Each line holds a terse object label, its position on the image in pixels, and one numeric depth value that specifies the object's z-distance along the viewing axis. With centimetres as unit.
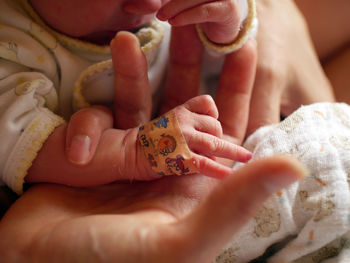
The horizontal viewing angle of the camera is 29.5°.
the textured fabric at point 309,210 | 27
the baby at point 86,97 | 27
